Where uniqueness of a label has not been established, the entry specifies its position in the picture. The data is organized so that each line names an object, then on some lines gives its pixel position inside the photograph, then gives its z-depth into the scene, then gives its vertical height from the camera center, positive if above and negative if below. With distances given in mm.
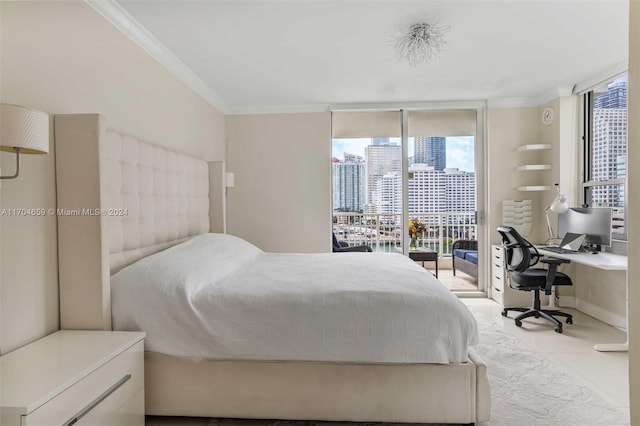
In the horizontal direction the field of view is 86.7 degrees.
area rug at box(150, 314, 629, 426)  1849 -1194
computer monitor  3131 -210
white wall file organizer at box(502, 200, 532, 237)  4188 -151
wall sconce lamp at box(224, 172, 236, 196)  3617 +273
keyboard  3334 -481
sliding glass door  4469 +430
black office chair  3199 -699
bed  1688 -795
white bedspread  1698 -590
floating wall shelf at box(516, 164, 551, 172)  4000 +426
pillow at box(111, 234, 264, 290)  1815 -366
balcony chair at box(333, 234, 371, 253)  4480 -585
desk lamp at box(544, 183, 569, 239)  3543 -27
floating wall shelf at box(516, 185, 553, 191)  3969 +176
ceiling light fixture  2488 +1274
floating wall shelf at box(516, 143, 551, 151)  3988 +664
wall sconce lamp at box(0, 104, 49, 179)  1212 +284
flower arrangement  4645 -376
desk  2727 -500
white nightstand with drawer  1120 -636
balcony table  4496 -697
